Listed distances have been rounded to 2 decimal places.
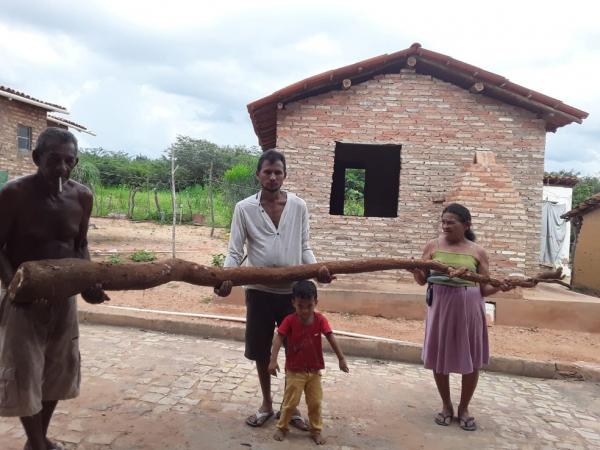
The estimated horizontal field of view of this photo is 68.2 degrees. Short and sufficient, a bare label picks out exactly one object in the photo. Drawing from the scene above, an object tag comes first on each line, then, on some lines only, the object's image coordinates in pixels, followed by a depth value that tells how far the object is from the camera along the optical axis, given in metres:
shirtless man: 2.16
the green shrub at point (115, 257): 9.71
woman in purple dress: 3.18
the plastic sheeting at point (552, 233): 14.00
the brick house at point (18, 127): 13.25
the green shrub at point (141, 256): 9.85
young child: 2.87
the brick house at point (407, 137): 7.01
